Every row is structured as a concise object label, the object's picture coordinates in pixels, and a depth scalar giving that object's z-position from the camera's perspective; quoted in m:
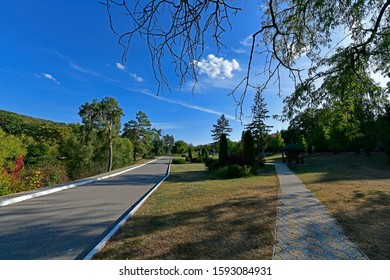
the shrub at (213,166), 16.83
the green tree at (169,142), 93.56
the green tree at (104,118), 22.22
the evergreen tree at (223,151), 16.55
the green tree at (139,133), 46.41
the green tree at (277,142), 44.93
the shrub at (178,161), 30.87
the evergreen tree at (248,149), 15.54
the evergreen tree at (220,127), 56.45
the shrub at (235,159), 15.39
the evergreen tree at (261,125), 39.12
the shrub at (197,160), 34.63
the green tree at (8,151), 11.65
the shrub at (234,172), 12.35
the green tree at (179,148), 76.86
